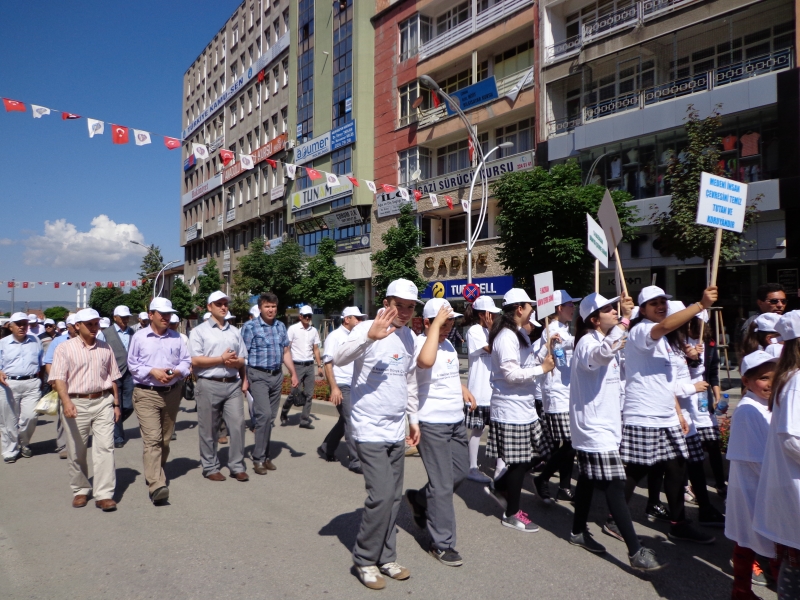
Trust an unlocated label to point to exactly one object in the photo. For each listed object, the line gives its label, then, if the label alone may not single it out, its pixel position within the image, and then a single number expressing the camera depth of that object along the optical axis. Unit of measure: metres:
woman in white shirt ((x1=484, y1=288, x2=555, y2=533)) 5.09
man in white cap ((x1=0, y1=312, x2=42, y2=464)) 8.01
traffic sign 17.62
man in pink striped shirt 5.77
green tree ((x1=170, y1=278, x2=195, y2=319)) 49.97
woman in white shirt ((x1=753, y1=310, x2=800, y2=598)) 2.86
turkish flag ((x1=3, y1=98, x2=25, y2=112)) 12.18
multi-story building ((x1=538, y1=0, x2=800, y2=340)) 17.05
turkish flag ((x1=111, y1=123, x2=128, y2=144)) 14.17
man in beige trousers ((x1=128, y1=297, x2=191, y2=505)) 6.07
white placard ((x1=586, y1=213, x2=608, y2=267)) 5.98
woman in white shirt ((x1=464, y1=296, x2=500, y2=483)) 6.39
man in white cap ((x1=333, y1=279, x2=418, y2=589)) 4.04
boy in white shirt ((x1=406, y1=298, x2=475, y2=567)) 4.38
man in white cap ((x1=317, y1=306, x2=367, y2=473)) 6.97
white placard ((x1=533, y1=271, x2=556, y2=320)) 5.38
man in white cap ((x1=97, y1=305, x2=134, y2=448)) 8.97
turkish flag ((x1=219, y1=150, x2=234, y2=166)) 15.99
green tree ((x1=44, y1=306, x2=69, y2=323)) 51.61
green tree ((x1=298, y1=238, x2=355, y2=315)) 30.12
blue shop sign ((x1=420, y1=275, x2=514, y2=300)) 25.47
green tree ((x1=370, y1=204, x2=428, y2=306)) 25.22
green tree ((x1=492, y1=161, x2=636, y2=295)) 16.25
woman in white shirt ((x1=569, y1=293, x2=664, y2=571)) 4.23
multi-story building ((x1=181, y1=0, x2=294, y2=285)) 43.34
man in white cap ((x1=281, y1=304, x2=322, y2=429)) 10.11
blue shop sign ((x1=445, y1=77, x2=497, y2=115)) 26.06
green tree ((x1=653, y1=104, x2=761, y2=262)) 13.36
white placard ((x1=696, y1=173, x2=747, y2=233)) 4.86
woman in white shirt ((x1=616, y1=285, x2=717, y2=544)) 4.65
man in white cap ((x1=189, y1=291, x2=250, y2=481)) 6.72
